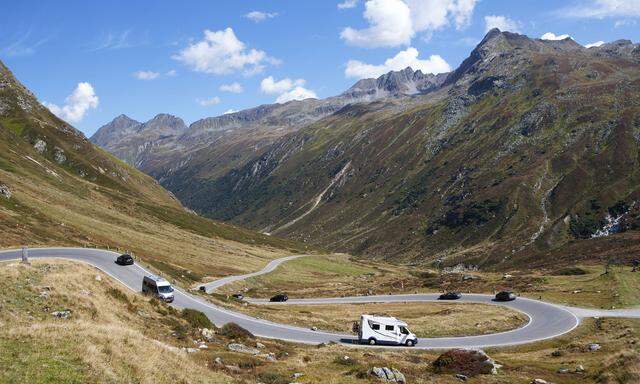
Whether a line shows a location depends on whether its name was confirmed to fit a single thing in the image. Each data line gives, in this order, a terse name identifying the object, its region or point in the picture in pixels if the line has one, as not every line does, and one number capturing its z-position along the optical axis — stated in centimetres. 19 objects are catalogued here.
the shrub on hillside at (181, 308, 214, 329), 4147
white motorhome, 4944
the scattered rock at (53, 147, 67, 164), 18868
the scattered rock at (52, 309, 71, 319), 3041
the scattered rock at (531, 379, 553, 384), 2927
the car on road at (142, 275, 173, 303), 5066
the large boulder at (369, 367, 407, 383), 2828
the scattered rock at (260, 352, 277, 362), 3350
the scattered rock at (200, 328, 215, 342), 3803
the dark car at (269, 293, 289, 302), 8669
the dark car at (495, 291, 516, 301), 8012
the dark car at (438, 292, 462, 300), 8612
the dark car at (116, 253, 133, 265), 6297
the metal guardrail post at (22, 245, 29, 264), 4389
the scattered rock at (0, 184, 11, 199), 9631
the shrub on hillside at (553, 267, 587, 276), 10812
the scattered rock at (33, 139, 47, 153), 18698
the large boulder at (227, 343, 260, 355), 3554
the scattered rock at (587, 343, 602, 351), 4681
